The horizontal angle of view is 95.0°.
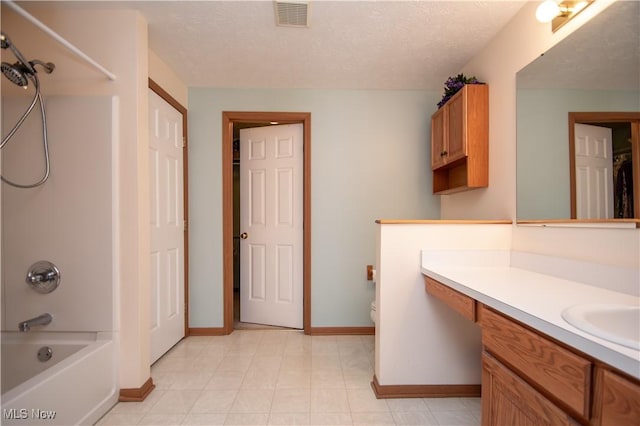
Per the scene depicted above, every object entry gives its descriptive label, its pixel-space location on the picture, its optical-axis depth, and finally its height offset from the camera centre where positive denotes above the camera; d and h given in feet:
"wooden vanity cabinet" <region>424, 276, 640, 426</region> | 2.11 -1.48
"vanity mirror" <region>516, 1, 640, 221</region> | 3.72 +1.42
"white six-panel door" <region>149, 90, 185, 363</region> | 7.13 -0.23
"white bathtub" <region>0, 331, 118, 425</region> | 4.04 -2.59
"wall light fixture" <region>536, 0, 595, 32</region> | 4.45 +3.17
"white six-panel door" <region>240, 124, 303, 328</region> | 9.47 -0.32
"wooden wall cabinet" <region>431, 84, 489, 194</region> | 6.55 +1.89
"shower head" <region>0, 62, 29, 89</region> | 4.51 +2.28
